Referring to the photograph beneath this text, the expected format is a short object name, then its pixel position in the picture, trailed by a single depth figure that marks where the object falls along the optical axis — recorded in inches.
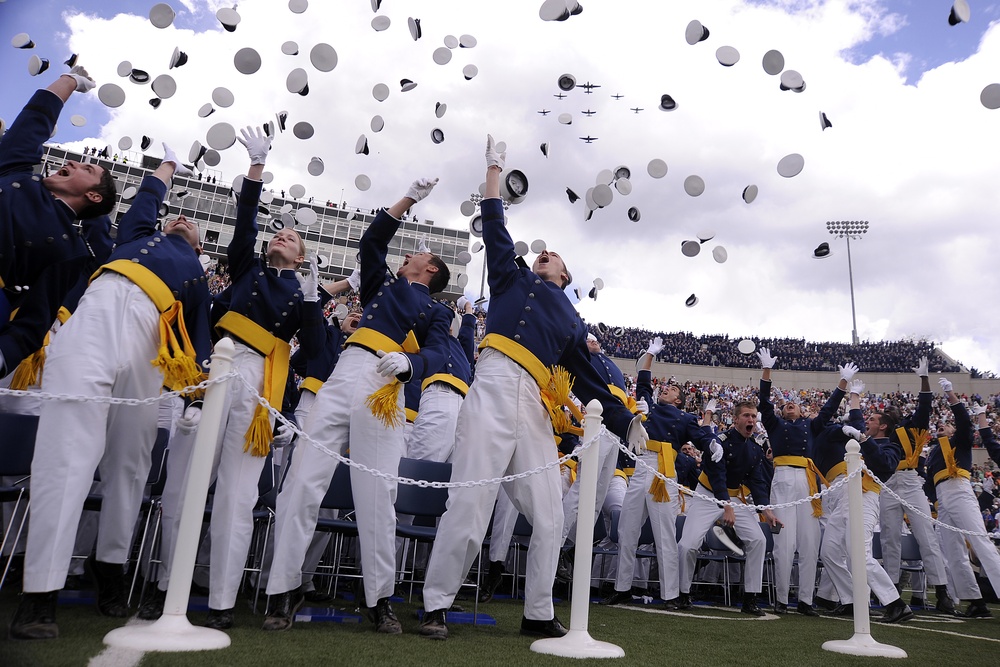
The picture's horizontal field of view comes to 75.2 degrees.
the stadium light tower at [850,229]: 1577.6
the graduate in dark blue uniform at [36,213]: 121.3
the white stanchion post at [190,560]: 98.7
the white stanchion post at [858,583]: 155.0
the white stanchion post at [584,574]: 121.7
